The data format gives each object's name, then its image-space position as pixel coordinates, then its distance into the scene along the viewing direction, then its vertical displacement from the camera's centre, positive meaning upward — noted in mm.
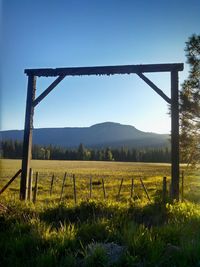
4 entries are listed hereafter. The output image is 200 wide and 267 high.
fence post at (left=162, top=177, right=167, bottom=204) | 7020 -1307
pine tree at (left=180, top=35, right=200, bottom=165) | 12452 +2302
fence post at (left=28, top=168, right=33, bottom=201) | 8234 -1263
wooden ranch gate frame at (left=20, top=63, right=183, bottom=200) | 7421 +1994
